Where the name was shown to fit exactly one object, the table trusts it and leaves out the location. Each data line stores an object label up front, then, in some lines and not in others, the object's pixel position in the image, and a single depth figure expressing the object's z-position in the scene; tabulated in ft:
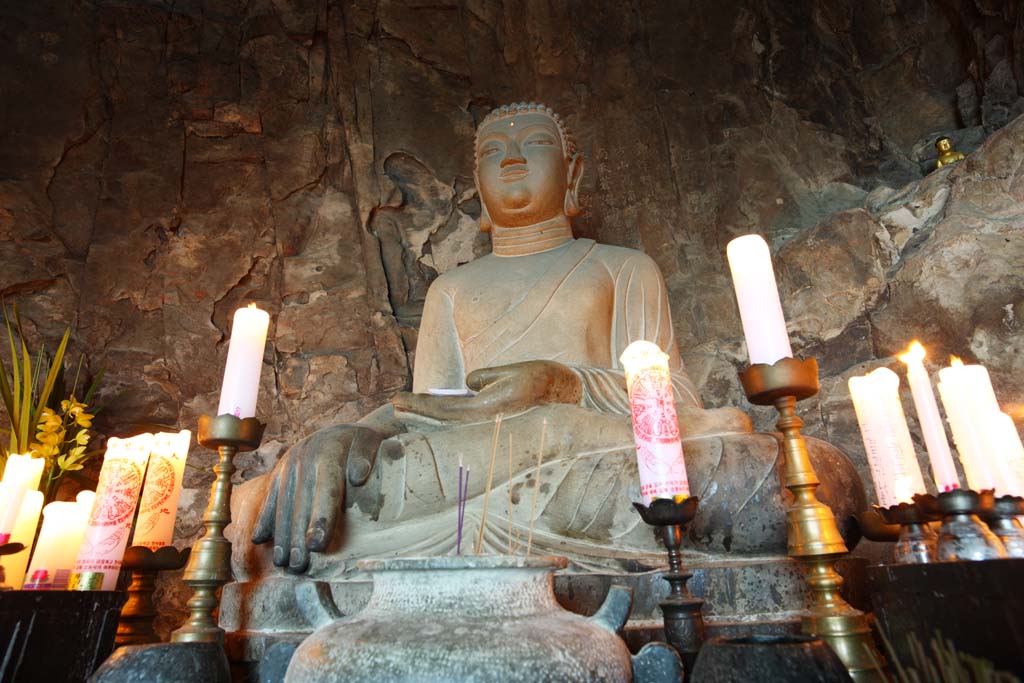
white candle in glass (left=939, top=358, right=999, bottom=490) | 5.06
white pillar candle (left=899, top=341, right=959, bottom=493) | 5.07
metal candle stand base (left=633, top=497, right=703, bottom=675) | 4.06
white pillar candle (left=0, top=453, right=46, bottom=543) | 5.86
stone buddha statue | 5.65
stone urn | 3.12
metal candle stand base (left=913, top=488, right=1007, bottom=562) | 4.45
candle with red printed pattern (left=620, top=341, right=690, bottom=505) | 4.45
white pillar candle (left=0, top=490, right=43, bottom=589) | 6.48
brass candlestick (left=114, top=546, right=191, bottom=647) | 5.28
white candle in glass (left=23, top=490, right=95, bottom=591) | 6.27
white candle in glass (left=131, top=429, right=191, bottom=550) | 5.52
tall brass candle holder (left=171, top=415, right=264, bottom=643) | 4.76
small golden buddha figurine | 10.46
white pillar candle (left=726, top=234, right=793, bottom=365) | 4.56
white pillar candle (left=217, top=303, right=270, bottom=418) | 5.24
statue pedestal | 4.95
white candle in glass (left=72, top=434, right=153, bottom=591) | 5.36
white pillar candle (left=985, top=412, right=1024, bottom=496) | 5.20
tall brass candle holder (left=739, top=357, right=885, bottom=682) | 4.03
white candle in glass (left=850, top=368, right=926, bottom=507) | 5.15
